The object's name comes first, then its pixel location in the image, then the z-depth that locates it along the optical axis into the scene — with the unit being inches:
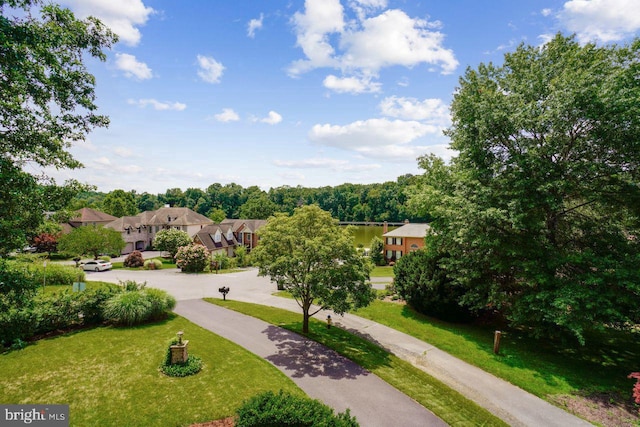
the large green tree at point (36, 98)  300.5
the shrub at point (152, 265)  1434.5
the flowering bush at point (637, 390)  372.7
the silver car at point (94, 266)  1364.4
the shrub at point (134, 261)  1485.0
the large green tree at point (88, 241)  1440.7
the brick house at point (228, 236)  1804.7
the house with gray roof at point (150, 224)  2053.4
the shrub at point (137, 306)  652.7
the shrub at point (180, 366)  467.2
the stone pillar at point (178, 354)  487.5
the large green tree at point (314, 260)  582.2
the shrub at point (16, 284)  313.5
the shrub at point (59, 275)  1022.9
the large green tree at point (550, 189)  512.4
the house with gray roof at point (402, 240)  1725.8
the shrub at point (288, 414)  284.2
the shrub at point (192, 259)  1382.9
